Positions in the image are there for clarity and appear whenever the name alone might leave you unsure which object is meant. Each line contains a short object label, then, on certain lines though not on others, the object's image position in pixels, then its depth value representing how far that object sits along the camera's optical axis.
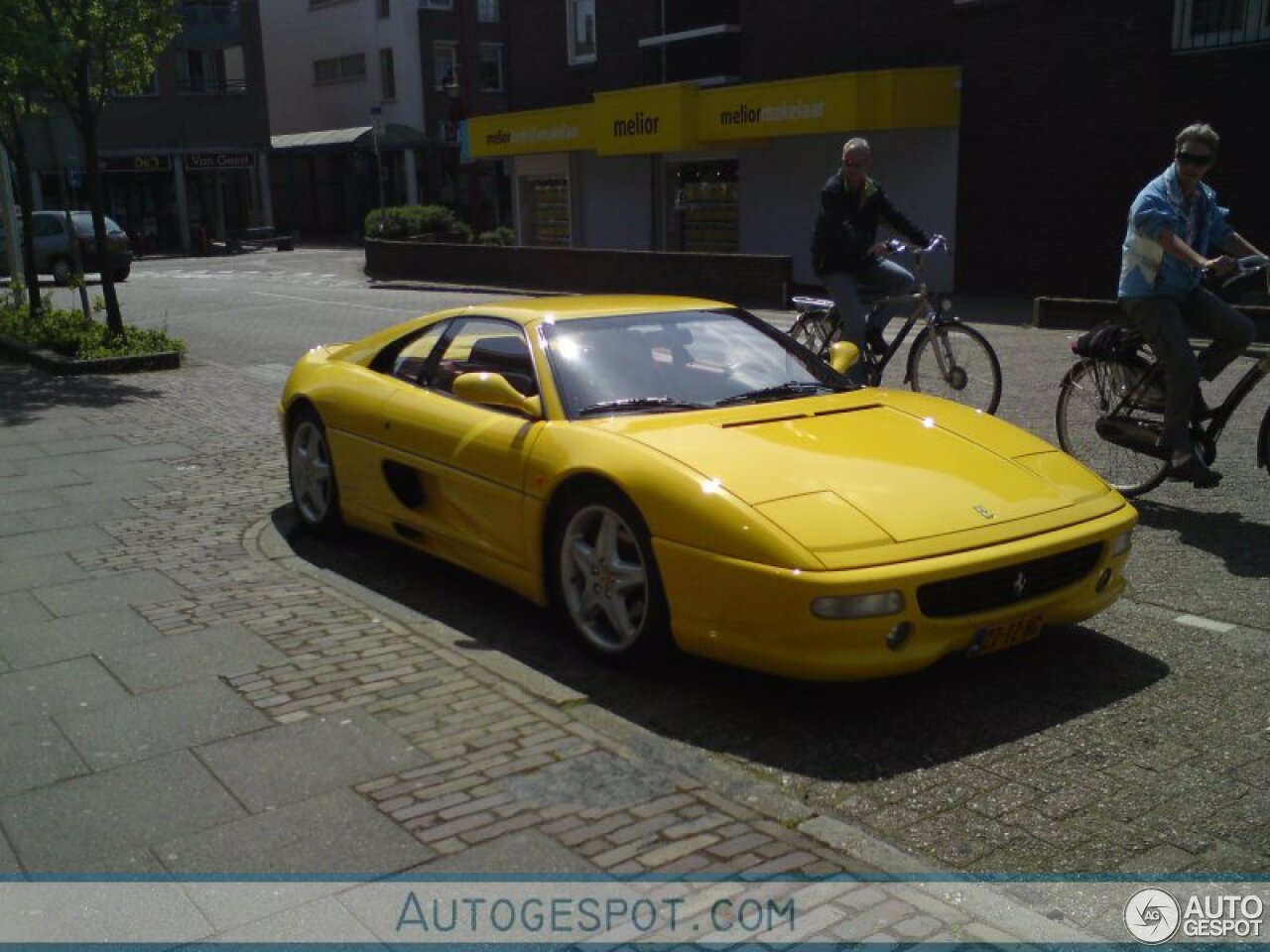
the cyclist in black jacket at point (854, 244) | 9.28
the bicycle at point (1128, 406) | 7.07
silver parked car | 32.44
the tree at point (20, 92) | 13.49
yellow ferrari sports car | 4.37
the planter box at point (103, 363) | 13.75
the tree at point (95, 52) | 13.63
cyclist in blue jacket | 6.90
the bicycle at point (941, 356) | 9.34
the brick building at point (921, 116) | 19.20
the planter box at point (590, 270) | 21.27
